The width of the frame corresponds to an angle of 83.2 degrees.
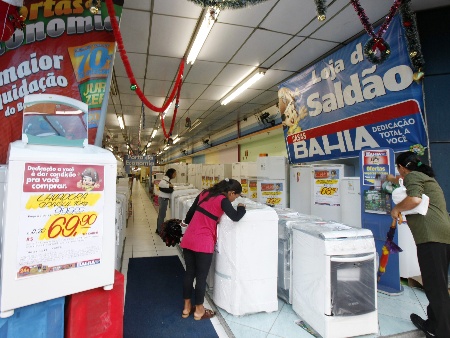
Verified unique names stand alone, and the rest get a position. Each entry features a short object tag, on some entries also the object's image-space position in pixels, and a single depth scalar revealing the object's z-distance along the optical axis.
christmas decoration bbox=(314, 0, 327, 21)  2.25
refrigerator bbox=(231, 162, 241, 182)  8.31
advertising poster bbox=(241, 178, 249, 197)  7.68
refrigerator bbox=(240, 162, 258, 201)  7.32
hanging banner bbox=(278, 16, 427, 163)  3.21
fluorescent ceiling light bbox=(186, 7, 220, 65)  3.50
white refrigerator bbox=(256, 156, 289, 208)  5.78
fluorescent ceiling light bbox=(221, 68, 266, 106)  5.45
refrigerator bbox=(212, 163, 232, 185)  9.41
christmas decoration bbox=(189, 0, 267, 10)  1.97
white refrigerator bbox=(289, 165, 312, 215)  5.23
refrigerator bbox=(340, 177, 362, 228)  3.87
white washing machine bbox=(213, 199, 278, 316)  2.58
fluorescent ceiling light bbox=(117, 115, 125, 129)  10.11
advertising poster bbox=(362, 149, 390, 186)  3.18
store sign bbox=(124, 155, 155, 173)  13.77
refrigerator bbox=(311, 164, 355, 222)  4.45
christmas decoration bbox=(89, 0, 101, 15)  2.31
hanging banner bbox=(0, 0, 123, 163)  2.17
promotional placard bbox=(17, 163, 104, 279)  1.48
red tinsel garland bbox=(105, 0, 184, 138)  2.29
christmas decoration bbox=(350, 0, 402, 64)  2.70
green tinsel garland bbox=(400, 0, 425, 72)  3.06
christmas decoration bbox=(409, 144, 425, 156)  3.05
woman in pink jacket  2.50
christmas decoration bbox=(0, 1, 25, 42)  2.00
